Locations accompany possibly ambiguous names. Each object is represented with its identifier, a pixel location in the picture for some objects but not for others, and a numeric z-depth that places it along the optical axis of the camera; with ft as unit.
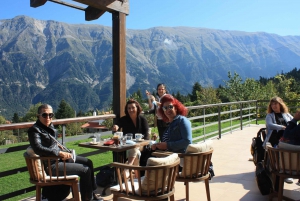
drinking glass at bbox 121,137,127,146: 11.46
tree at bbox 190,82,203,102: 188.90
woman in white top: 15.98
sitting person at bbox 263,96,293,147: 13.62
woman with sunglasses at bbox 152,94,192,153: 10.11
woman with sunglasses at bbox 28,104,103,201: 9.37
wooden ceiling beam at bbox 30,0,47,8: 11.25
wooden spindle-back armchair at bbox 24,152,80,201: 9.10
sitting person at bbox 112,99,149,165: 13.43
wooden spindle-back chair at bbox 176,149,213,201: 9.22
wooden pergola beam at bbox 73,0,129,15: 12.85
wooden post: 14.53
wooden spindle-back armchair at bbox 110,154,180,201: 7.63
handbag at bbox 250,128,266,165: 13.24
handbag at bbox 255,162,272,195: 11.27
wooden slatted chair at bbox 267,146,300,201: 9.72
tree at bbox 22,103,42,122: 189.38
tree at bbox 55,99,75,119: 201.72
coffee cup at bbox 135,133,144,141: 12.28
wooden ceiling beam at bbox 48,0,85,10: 12.44
